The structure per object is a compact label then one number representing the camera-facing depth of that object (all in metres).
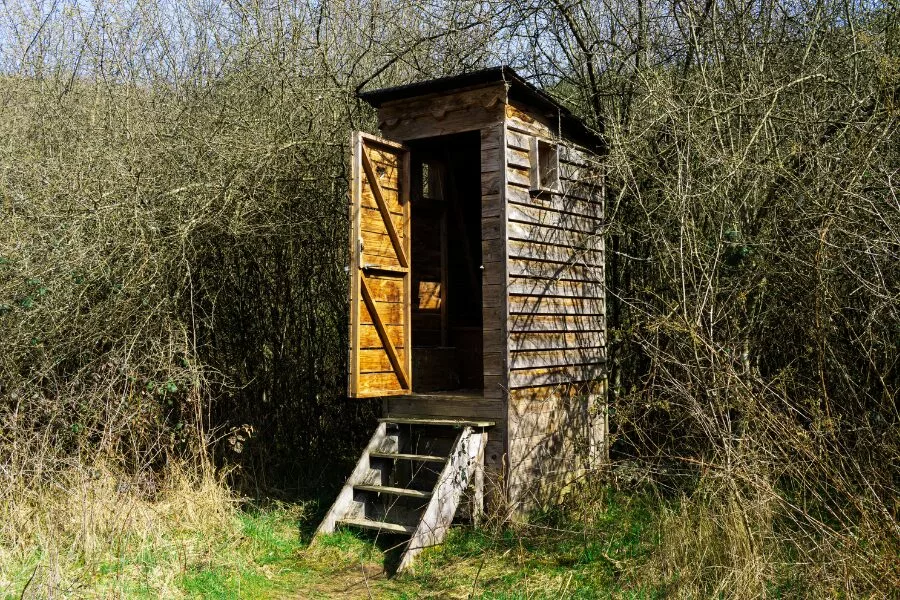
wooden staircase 6.34
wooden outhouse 6.79
